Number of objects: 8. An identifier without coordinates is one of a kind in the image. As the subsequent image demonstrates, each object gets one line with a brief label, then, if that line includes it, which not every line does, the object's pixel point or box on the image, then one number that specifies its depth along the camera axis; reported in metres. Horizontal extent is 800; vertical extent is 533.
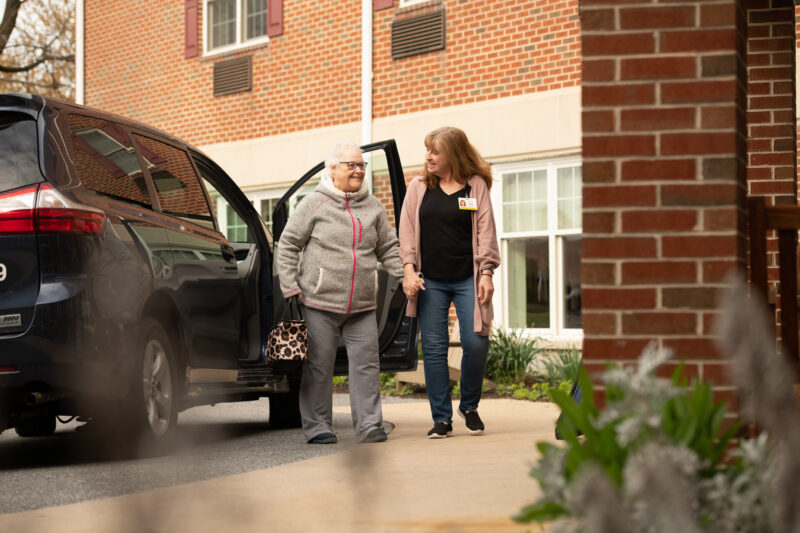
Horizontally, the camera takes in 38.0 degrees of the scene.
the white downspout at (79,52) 17.98
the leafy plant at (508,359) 11.68
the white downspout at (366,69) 14.23
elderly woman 6.87
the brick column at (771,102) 6.21
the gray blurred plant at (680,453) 1.41
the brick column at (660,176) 3.65
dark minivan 5.55
